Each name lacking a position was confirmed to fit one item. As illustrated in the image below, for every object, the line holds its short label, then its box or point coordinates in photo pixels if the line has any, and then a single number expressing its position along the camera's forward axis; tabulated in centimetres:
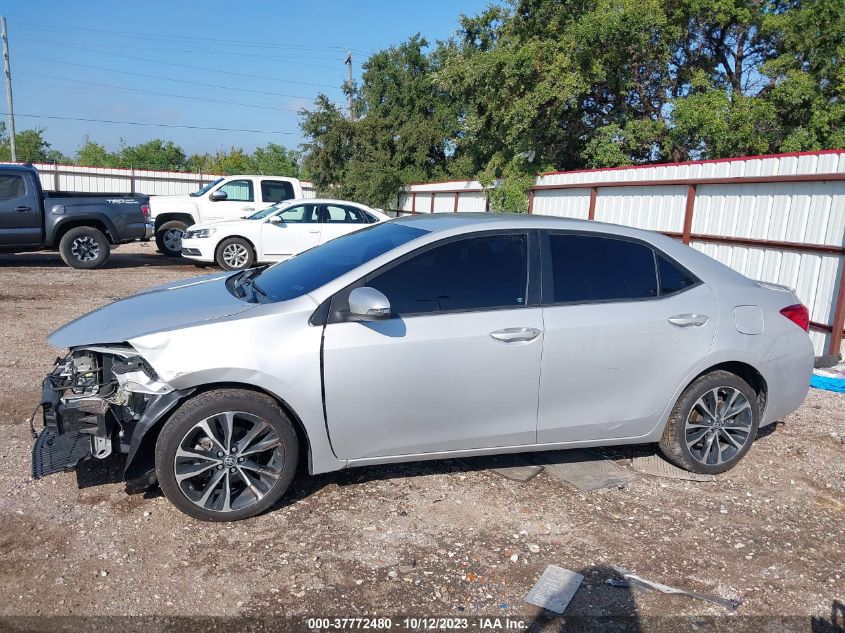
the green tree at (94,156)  5906
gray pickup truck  1242
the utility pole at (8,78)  3826
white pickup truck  1553
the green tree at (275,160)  5030
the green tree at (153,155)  5606
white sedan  1353
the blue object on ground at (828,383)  697
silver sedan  361
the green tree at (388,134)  2873
